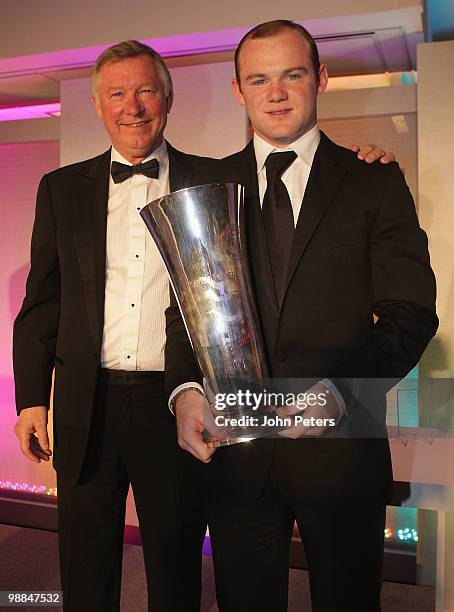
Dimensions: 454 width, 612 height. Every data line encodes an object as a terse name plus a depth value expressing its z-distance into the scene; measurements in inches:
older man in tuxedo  58.0
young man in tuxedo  43.6
